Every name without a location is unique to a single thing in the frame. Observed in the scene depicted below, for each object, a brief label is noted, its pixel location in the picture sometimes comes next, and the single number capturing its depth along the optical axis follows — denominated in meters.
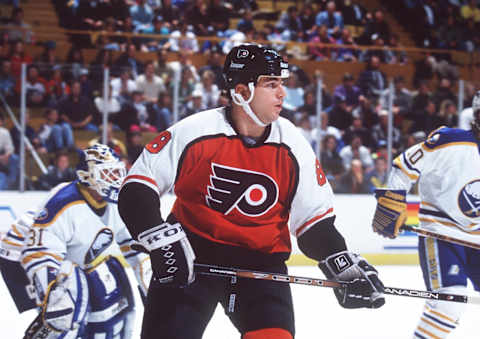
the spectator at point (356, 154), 13.44
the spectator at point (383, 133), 13.88
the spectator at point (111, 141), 12.15
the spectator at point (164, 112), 12.56
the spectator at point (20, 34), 14.93
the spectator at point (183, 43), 16.59
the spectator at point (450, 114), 14.33
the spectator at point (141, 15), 17.37
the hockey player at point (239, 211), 3.66
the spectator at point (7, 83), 11.89
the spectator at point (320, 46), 18.02
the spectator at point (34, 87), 11.87
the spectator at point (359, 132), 13.83
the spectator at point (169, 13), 17.60
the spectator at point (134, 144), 12.20
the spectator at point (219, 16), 18.35
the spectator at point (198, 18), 17.89
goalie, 5.25
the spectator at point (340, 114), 13.63
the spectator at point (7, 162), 11.81
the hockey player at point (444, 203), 5.79
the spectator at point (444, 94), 14.40
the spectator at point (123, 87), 12.34
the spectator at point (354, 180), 13.35
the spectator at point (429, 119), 14.34
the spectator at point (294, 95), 13.23
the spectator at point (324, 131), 13.23
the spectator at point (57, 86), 12.12
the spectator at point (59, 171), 12.00
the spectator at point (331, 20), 19.45
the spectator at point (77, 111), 12.20
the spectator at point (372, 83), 14.26
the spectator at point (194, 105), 12.76
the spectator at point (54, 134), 12.03
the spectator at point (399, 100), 13.96
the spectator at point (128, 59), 14.64
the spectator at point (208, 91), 12.96
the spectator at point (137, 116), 12.35
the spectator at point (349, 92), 13.92
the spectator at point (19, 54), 14.19
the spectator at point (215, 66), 13.26
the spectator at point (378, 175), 13.57
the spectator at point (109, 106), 12.29
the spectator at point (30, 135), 11.92
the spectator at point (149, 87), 12.57
